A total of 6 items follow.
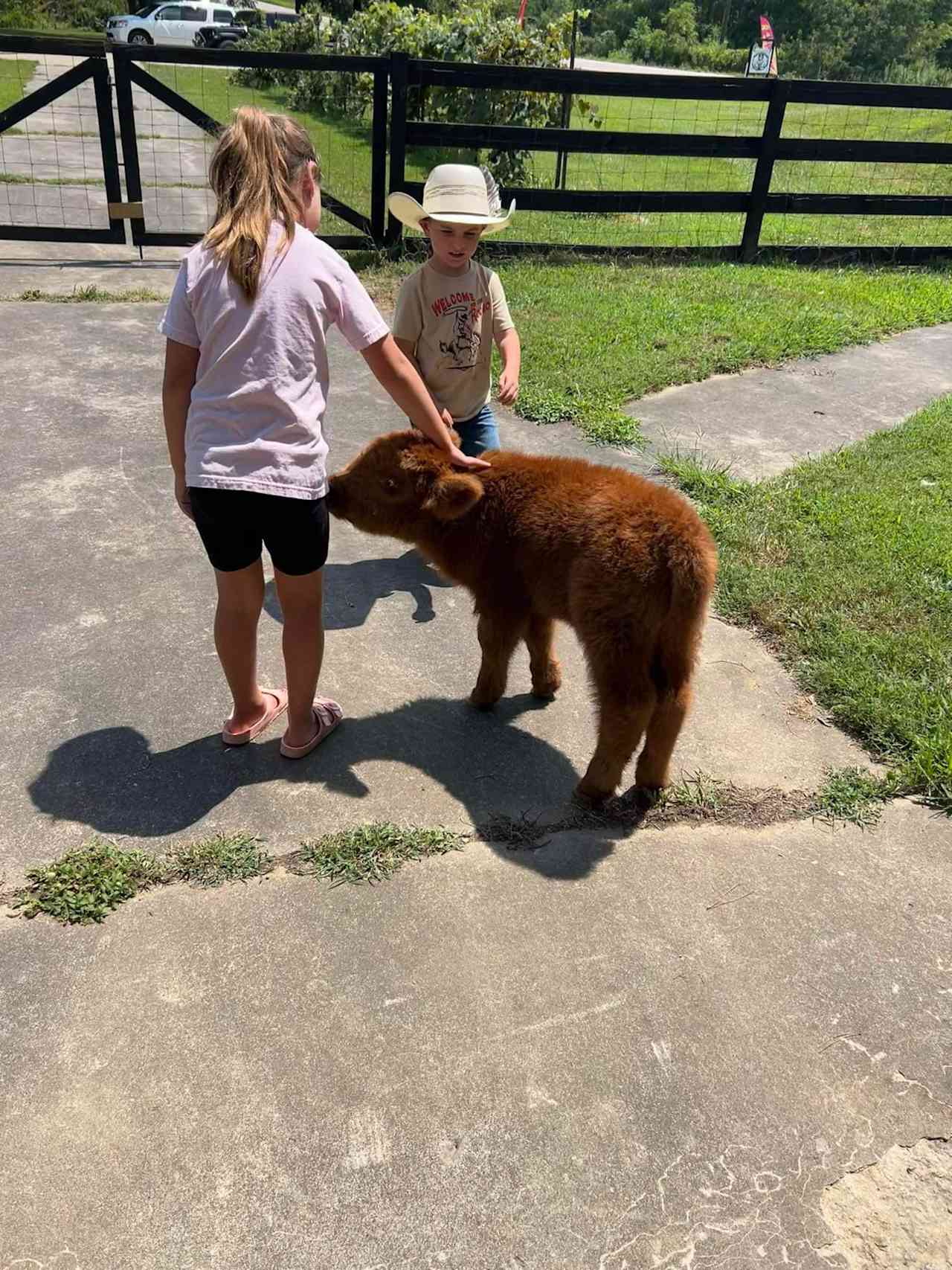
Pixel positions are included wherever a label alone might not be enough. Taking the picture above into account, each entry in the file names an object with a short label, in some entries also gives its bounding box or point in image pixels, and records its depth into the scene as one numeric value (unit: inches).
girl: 113.8
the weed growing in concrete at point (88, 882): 114.9
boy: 162.2
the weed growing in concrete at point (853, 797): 138.7
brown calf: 126.3
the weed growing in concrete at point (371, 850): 123.3
